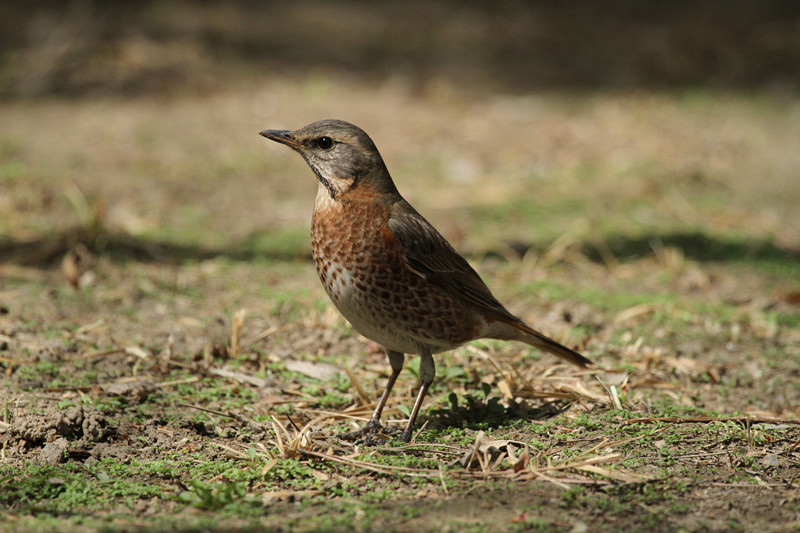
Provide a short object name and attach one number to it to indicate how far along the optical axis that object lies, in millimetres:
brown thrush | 7578
